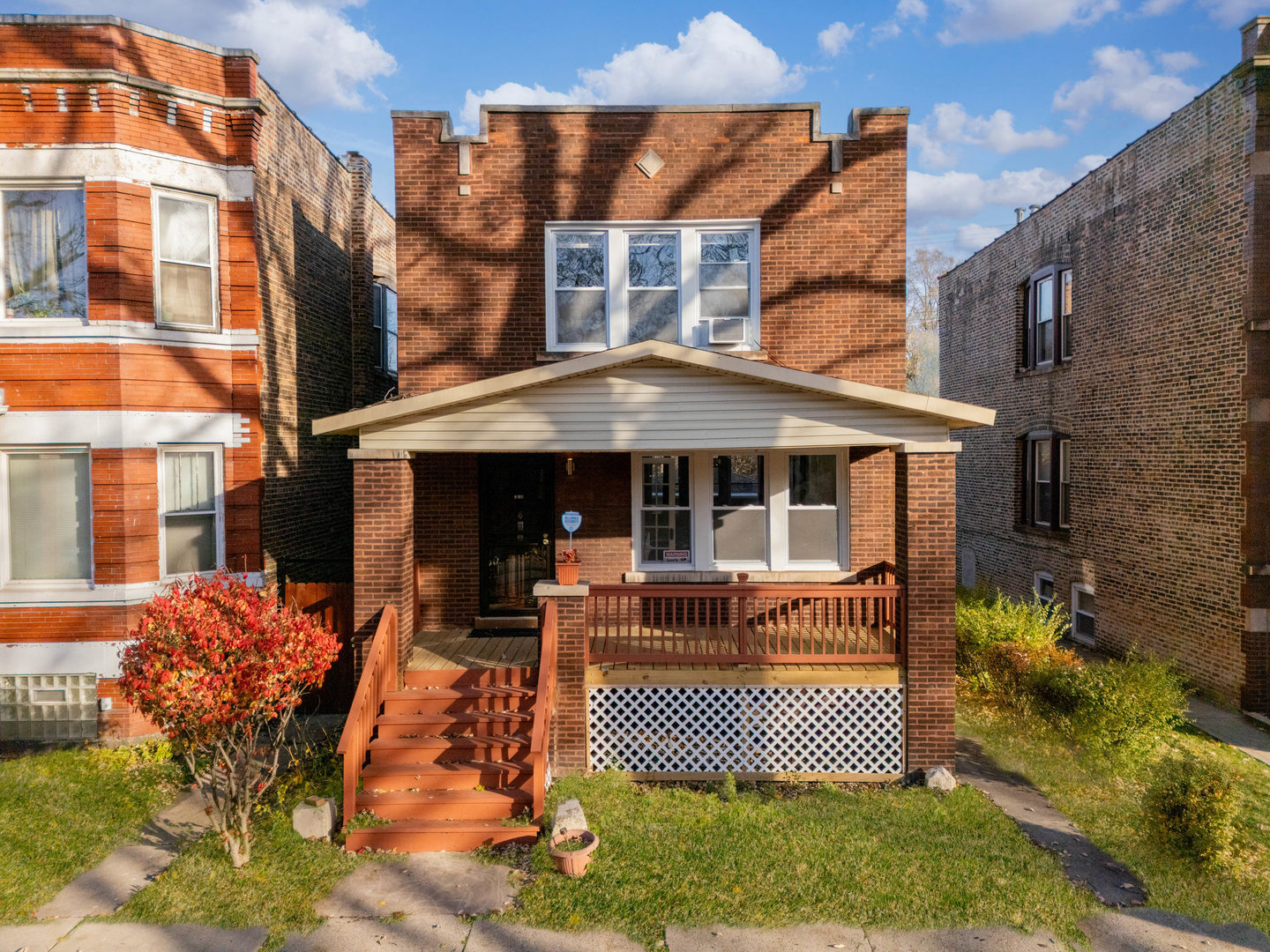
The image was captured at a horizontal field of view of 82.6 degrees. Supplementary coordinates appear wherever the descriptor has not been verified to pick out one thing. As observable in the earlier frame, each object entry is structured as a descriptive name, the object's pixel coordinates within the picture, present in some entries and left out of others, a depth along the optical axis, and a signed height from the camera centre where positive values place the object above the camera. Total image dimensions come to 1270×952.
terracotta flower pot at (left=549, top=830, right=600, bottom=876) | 5.70 -3.09
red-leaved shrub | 5.56 -1.60
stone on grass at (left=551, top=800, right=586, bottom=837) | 5.97 -2.92
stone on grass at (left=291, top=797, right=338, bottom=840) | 6.26 -3.03
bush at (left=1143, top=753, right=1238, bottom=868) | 5.80 -2.88
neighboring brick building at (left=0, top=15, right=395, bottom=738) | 8.69 +1.62
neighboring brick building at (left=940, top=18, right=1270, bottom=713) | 9.74 +1.12
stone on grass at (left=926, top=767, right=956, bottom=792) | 7.44 -3.27
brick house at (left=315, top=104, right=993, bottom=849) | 9.89 +2.14
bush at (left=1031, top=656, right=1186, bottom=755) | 7.87 -2.73
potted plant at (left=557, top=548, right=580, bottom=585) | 7.87 -1.14
